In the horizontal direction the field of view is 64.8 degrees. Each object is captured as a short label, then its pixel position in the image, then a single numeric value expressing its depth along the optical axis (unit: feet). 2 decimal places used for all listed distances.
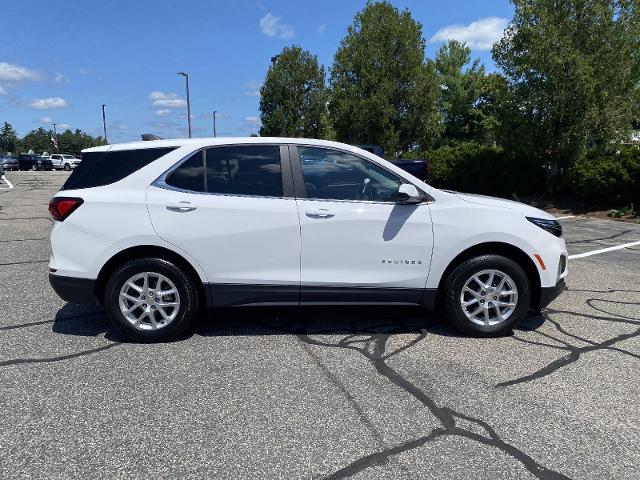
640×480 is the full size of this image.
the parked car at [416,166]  43.79
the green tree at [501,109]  44.27
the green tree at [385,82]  59.06
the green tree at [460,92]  140.36
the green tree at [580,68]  39.73
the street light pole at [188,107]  116.16
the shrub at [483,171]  48.34
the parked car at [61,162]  175.63
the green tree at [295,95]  91.15
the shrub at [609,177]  39.70
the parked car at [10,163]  150.71
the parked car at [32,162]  166.21
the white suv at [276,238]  13.60
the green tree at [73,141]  410.93
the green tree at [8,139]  445.46
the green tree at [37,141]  431.43
